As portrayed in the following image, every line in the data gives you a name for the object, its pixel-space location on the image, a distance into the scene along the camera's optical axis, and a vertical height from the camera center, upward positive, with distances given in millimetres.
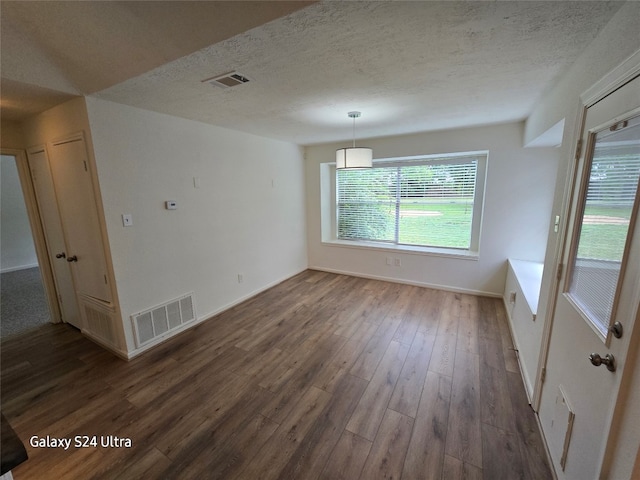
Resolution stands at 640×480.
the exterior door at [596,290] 1003 -458
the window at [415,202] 3993 -191
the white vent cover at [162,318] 2645 -1341
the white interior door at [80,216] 2398 -198
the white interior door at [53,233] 2791 -418
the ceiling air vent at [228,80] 1818 +809
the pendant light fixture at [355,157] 3053 +392
